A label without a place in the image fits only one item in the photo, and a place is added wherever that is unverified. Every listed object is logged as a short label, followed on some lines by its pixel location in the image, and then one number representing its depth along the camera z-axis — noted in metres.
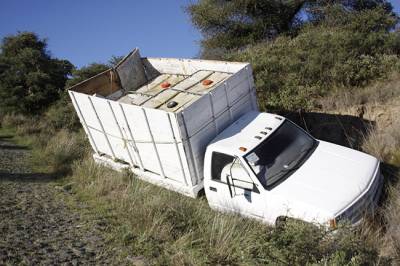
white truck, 5.96
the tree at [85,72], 21.42
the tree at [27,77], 23.38
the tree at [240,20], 21.00
